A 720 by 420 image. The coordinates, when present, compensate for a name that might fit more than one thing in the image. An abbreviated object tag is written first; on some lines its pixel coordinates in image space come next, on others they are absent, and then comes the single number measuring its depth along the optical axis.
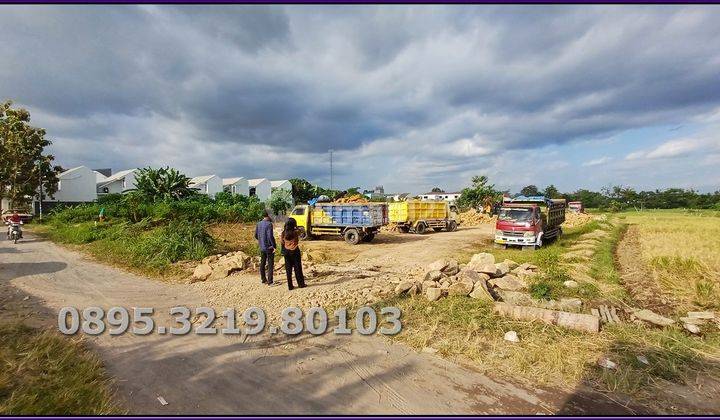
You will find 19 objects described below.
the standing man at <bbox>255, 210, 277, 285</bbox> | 7.95
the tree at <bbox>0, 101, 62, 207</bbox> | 25.44
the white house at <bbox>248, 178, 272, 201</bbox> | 58.69
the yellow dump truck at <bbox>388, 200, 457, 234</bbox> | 23.08
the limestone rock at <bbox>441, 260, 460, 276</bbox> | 8.41
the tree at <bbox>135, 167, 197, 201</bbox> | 27.80
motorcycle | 15.08
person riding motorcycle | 15.06
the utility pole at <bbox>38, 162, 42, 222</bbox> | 27.00
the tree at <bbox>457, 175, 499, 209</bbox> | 43.01
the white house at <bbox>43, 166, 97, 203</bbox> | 38.42
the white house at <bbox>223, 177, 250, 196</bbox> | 55.31
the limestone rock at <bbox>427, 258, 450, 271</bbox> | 8.46
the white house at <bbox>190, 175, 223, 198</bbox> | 51.18
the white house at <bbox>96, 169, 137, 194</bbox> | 45.30
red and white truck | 15.11
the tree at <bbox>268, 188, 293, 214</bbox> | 39.78
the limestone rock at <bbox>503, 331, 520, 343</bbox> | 5.14
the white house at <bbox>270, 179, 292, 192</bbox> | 61.09
